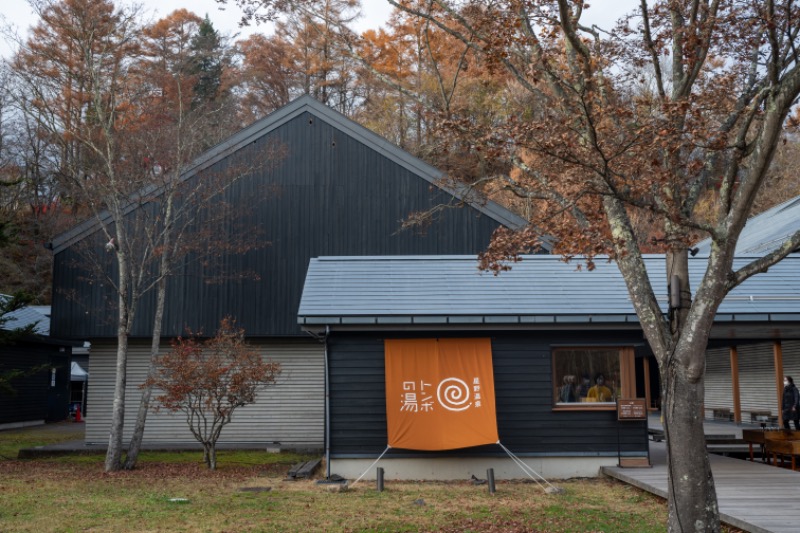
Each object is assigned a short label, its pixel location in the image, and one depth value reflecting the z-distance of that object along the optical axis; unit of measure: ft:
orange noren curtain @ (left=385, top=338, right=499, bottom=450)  48.80
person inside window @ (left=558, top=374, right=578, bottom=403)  51.29
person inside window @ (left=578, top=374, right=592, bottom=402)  51.60
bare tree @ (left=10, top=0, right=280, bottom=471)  55.26
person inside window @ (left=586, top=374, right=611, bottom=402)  51.31
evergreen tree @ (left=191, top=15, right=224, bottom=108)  134.00
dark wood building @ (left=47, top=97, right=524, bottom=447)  68.08
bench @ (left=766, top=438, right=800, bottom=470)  46.60
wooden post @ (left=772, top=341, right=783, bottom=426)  66.69
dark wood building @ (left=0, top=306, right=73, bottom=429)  93.71
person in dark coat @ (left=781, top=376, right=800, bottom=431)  58.45
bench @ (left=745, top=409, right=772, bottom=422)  78.77
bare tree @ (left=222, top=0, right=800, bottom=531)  27.30
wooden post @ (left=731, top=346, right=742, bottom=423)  79.92
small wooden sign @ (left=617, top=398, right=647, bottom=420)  50.03
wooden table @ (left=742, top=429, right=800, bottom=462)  49.28
